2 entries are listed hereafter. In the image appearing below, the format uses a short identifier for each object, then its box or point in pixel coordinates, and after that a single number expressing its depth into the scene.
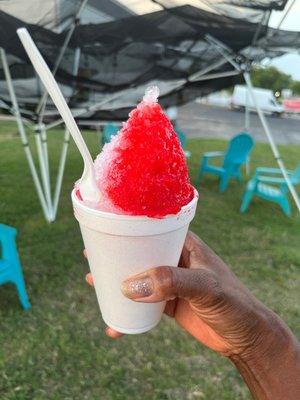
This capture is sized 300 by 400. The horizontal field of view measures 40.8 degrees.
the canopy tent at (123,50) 4.09
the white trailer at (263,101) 25.22
